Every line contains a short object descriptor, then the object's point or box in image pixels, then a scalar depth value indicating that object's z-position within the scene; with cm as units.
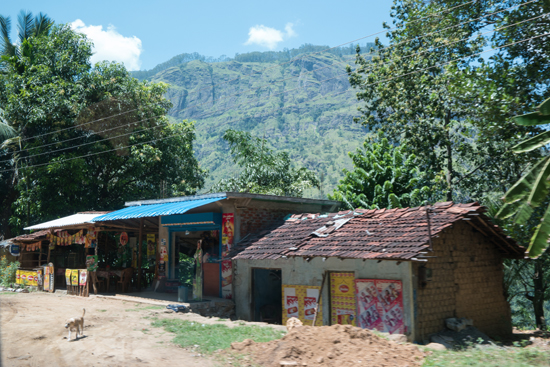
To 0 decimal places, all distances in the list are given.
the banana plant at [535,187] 719
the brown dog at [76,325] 1105
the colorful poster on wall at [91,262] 1988
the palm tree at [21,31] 3181
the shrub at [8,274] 2477
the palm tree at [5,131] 2793
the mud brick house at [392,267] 1142
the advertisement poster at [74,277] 2054
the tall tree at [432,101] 2039
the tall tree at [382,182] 2200
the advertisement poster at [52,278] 2220
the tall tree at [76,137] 2811
